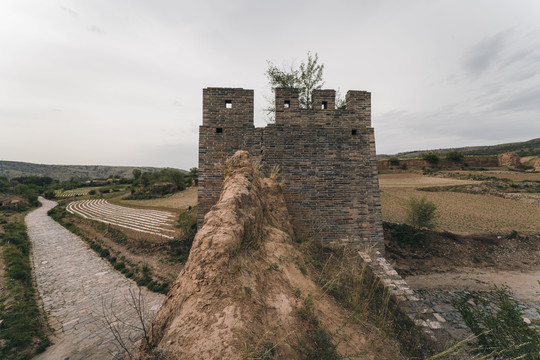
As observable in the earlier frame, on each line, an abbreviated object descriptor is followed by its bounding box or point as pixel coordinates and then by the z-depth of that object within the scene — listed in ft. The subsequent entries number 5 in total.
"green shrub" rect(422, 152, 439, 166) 138.94
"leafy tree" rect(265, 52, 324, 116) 43.78
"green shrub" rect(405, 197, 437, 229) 36.99
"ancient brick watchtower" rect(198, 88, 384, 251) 21.38
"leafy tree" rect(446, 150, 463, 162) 139.44
